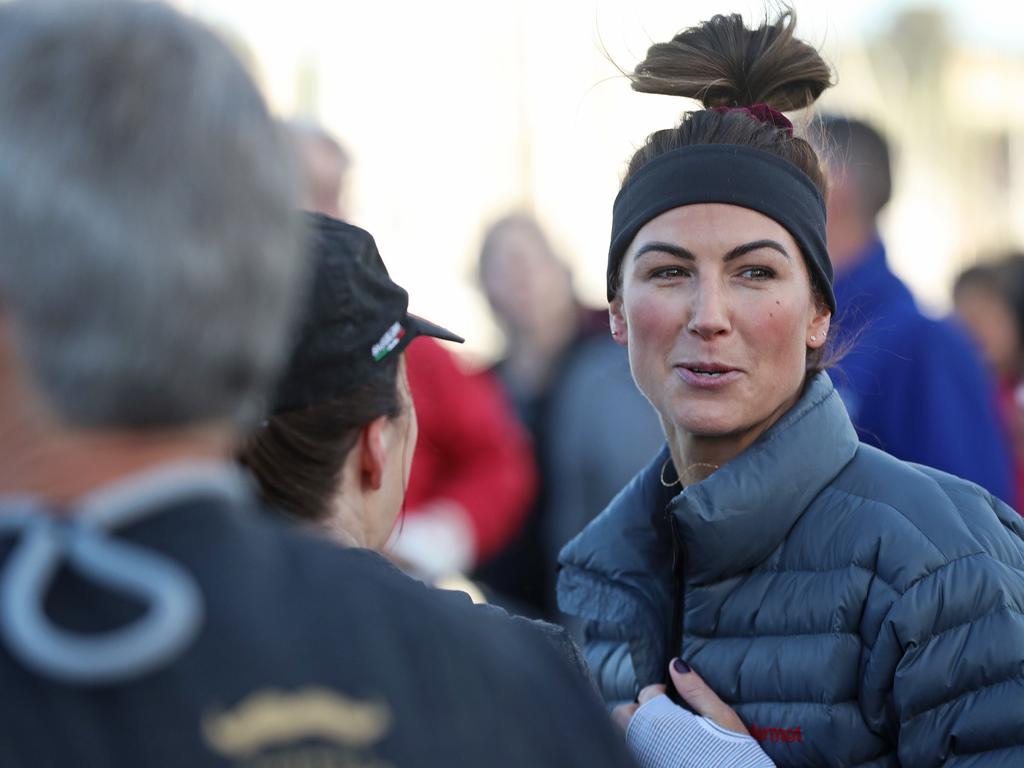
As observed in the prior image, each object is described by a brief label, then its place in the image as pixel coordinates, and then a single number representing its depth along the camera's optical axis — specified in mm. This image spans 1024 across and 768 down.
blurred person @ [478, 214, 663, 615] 5879
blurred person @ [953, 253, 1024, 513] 6691
